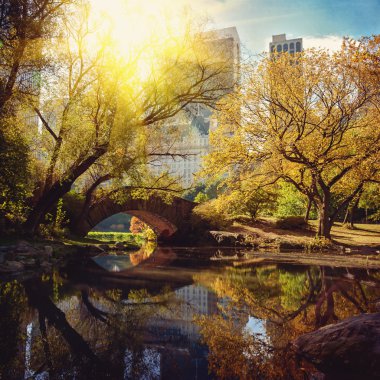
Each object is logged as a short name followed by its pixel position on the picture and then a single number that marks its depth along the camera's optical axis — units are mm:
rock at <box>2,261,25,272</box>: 10299
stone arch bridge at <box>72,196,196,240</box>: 23734
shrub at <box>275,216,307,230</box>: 29422
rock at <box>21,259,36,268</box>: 11312
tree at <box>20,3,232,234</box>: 14539
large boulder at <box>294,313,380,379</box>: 3426
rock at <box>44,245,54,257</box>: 13200
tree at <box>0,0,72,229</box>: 12297
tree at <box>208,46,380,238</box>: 18391
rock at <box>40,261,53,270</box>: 11828
